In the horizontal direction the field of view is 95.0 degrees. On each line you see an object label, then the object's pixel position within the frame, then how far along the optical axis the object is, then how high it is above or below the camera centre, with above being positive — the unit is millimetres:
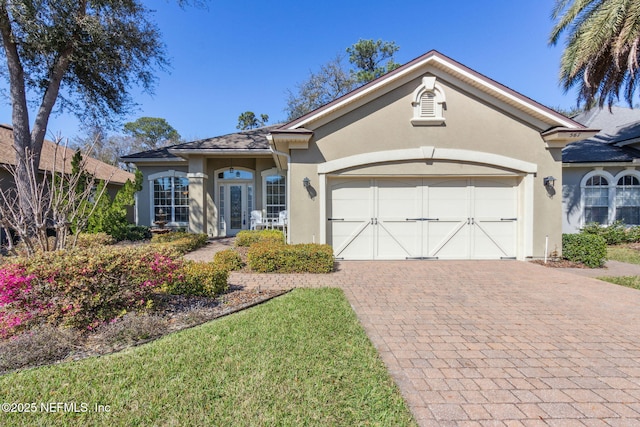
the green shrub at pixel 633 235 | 11805 -946
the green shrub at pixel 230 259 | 7234 -1224
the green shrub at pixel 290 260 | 7258 -1243
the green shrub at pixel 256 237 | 9531 -881
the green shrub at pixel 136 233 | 11465 -959
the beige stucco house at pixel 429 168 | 8281 +1250
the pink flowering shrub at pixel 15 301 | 3680 -1173
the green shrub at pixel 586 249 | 7914 -1035
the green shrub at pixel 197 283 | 5249 -1319
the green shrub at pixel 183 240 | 9375 -1040
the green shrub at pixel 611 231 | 11773 -778
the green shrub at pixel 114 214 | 11070 -179
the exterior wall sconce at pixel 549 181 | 8367 +878
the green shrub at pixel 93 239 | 9750 -1035
